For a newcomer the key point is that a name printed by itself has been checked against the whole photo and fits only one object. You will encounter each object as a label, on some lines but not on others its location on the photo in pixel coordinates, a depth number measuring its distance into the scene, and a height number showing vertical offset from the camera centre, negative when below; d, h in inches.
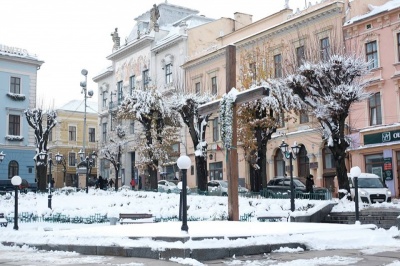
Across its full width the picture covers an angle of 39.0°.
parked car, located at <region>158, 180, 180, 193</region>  1300.4 +10.8
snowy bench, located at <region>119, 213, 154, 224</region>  782.9 -38.7
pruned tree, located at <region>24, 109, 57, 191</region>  1544.0 +167.1
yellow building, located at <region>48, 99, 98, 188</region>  2795.3 +253.9
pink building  1243.2 +196.7
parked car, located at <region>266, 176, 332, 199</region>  986.0 -2.5
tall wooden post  589.6 +15.5
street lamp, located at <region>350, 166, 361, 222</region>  685.9 +13.2
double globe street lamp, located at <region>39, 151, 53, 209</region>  1509.6 +96.5
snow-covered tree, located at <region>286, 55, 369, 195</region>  944.3 +161.8
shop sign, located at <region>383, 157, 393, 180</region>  1243.2 +40.0
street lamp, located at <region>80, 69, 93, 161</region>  1605.6 +306.2
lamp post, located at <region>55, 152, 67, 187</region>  2657.5 +125.3
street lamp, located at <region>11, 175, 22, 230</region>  770.7 +5.1
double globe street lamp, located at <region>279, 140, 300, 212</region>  1024.9 +72.4
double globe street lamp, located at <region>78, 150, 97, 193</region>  1357.0 +58.9
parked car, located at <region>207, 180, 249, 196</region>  1162.0 +3.1
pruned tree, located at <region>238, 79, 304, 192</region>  1078.4 +136.1
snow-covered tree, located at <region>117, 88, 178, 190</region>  1395.2 +178.0
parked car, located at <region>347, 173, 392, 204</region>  992.2 -6.0
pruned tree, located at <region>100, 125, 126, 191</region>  2116.1 +161.3
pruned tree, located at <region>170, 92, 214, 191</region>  1250.0 +149.1
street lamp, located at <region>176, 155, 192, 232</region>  511.0 +21.5
